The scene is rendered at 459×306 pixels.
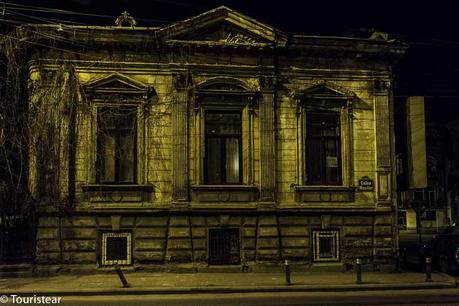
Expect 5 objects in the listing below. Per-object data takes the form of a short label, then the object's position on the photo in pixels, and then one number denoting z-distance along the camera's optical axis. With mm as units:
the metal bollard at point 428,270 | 16781
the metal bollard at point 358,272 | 16214
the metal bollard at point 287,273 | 15821
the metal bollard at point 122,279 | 15195
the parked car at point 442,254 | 19438
